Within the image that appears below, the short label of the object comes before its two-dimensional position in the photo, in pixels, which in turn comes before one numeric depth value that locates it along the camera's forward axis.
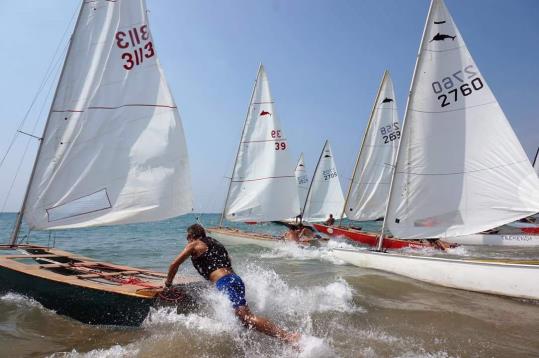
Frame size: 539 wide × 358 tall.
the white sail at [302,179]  26.69
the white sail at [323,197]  24.23
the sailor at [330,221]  22.00
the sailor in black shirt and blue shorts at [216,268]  4.82
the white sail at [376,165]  18.12
